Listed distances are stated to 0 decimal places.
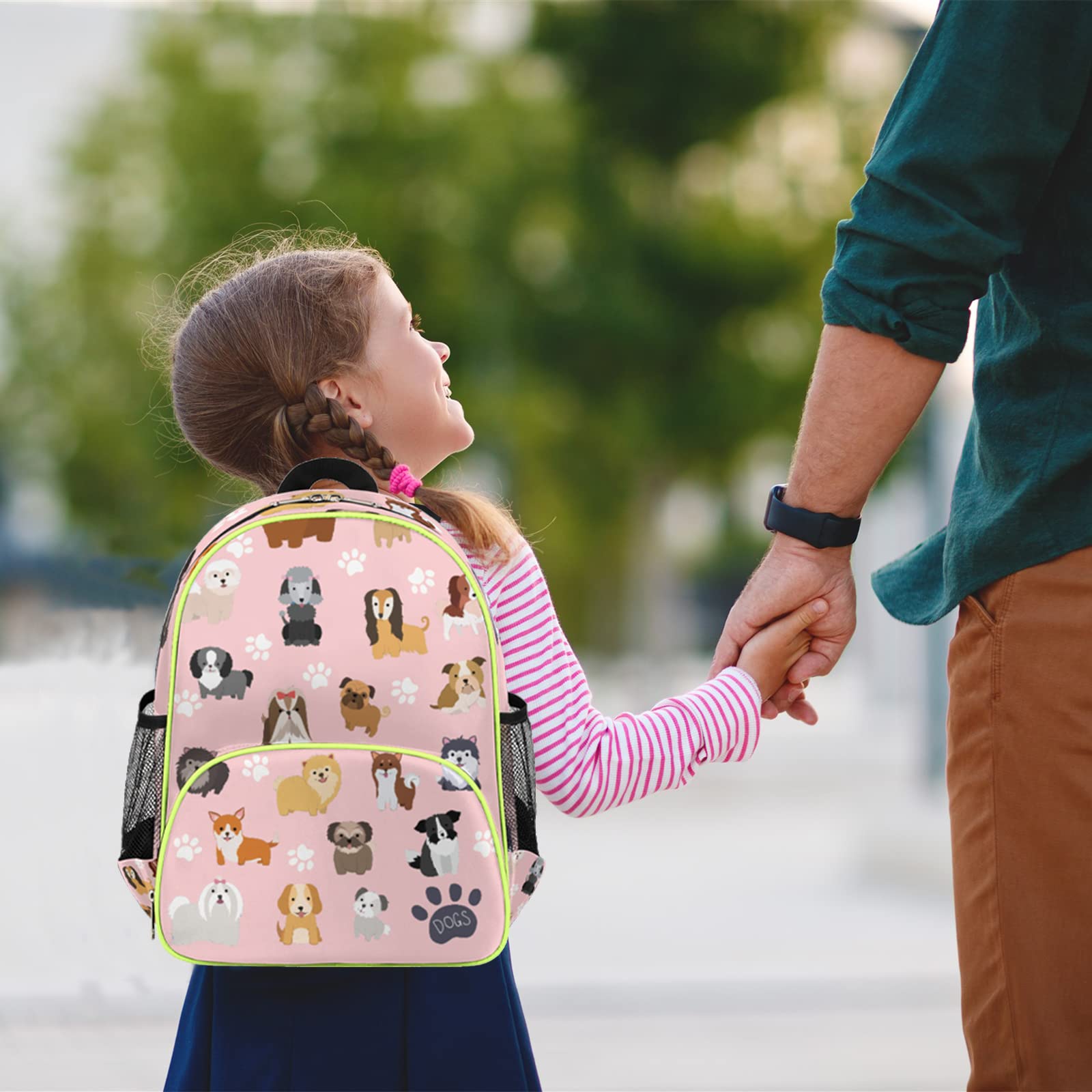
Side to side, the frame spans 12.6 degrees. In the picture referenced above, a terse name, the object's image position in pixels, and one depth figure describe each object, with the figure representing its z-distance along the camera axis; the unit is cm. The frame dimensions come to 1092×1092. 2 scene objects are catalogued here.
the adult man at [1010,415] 379
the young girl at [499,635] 382
